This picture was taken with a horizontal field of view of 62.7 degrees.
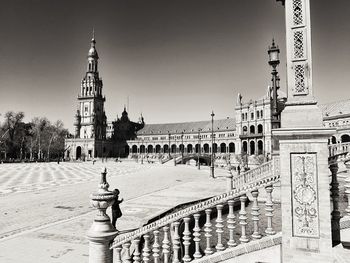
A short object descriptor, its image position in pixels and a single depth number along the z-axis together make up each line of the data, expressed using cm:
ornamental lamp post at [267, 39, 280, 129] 1120
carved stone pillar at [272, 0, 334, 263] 407
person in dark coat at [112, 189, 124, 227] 725
